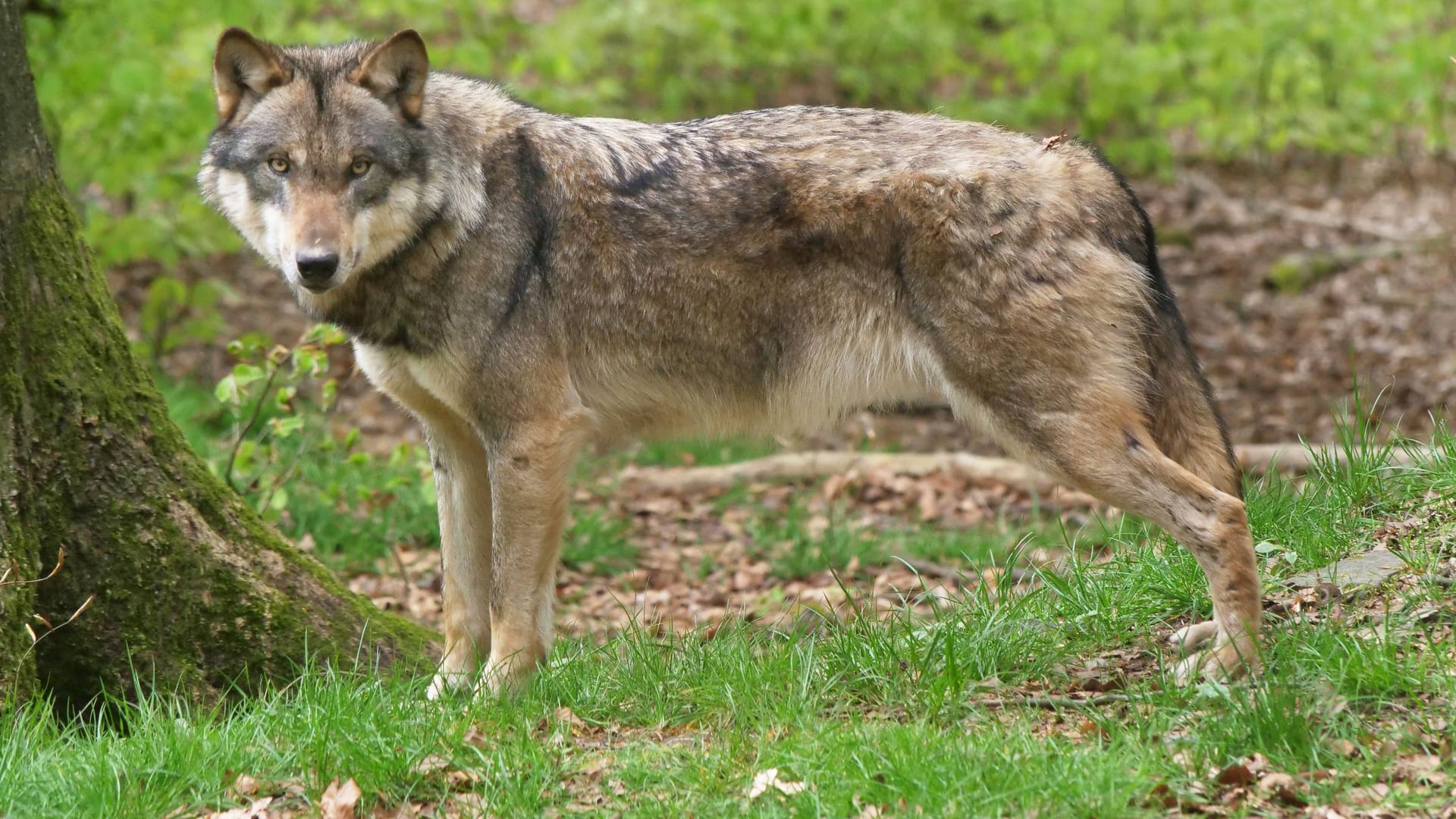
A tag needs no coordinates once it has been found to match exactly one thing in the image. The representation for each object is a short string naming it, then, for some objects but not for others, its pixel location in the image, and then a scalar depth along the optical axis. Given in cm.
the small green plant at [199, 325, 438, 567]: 1161
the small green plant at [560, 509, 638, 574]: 1387
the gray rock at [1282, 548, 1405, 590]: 817
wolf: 831
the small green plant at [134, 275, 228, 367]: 1691
